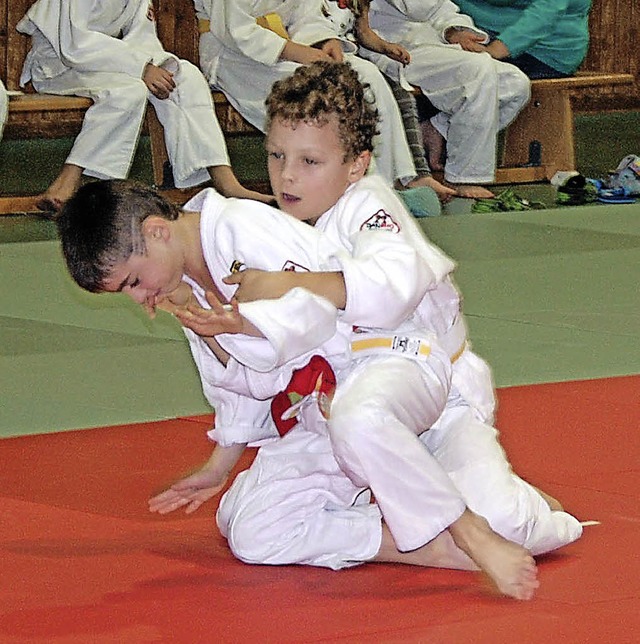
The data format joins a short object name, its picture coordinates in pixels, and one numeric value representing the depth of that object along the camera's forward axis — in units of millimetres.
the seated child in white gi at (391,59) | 13633
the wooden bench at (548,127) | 15078
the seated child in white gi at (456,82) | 14117
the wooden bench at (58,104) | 12281
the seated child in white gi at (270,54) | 12977
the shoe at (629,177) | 14422
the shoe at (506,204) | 13242
